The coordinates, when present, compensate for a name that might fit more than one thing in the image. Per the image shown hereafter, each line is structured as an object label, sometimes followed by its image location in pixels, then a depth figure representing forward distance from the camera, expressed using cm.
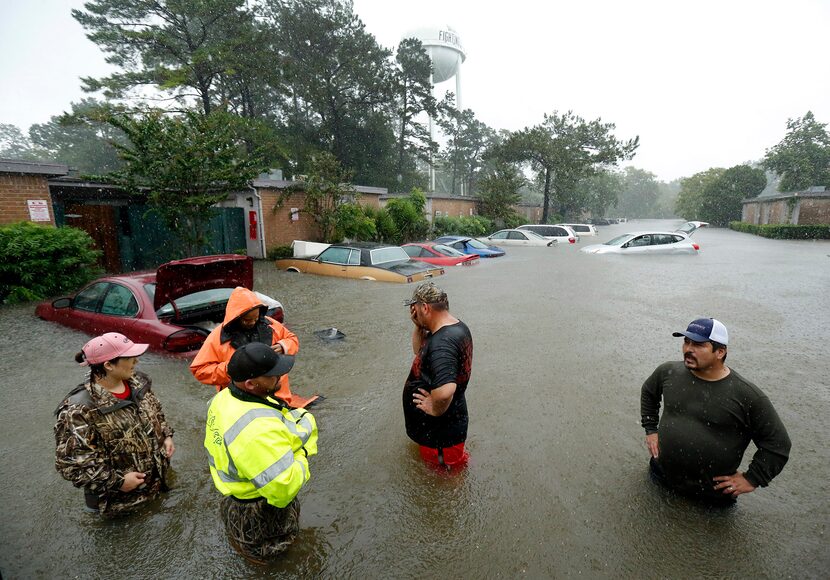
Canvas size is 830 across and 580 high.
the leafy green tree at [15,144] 5734
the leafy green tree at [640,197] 10894
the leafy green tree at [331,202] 1603
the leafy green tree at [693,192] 5764
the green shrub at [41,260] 833
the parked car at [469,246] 1666
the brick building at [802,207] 2919
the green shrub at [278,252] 1558
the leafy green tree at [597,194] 5911
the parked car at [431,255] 1383
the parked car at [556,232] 2416
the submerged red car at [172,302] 474
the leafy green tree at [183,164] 1016
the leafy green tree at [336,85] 2955
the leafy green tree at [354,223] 1647
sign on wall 982
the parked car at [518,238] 2170
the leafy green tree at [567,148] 3666
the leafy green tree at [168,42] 2100
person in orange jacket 292
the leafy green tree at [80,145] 4772
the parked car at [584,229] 3397
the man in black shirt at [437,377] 251
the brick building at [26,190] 942
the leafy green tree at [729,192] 5125
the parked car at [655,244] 1706
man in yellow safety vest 178
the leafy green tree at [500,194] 3105
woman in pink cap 227
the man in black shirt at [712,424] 232
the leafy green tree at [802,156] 4422
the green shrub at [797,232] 2689
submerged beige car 1083
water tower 4509
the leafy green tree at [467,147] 5831
